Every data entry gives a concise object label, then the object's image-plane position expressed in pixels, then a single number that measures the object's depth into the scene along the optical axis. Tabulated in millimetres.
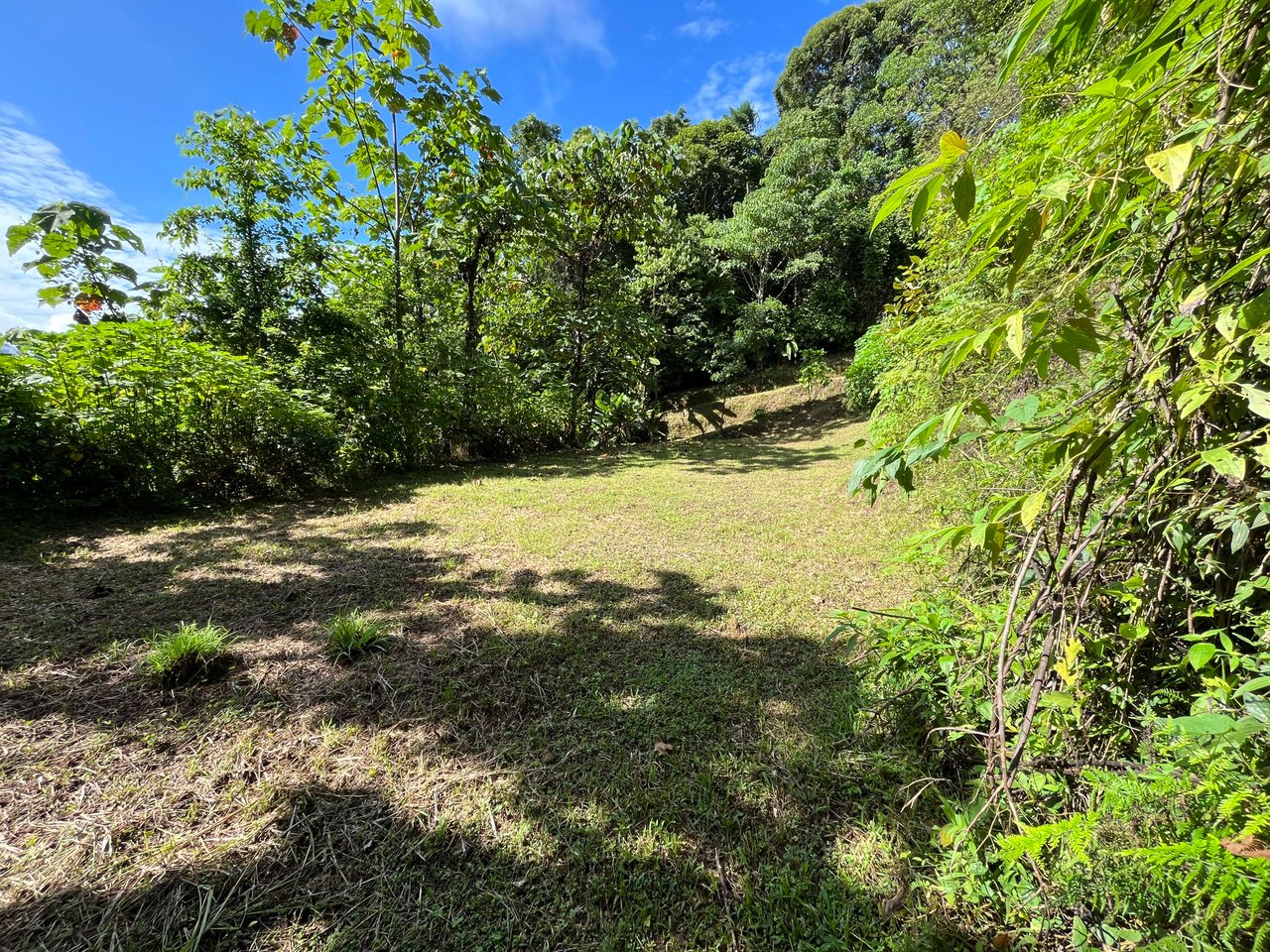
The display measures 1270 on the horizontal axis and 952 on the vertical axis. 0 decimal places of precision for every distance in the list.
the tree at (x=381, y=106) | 4855
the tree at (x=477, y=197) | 5922
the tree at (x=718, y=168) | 17266
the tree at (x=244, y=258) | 5180
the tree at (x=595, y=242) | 7152
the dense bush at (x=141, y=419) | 3455
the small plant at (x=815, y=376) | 10672
